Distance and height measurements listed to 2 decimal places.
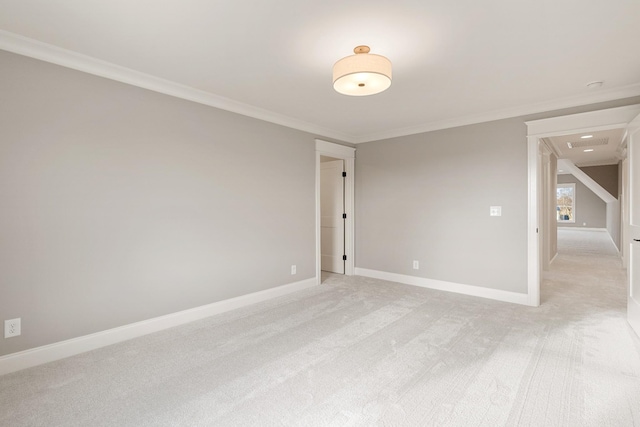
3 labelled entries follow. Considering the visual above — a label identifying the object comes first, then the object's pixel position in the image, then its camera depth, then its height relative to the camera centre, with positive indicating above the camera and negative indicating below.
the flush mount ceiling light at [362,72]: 2.21 +0.97
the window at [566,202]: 13.20 +0.39
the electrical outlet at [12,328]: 2.29 -0.83
